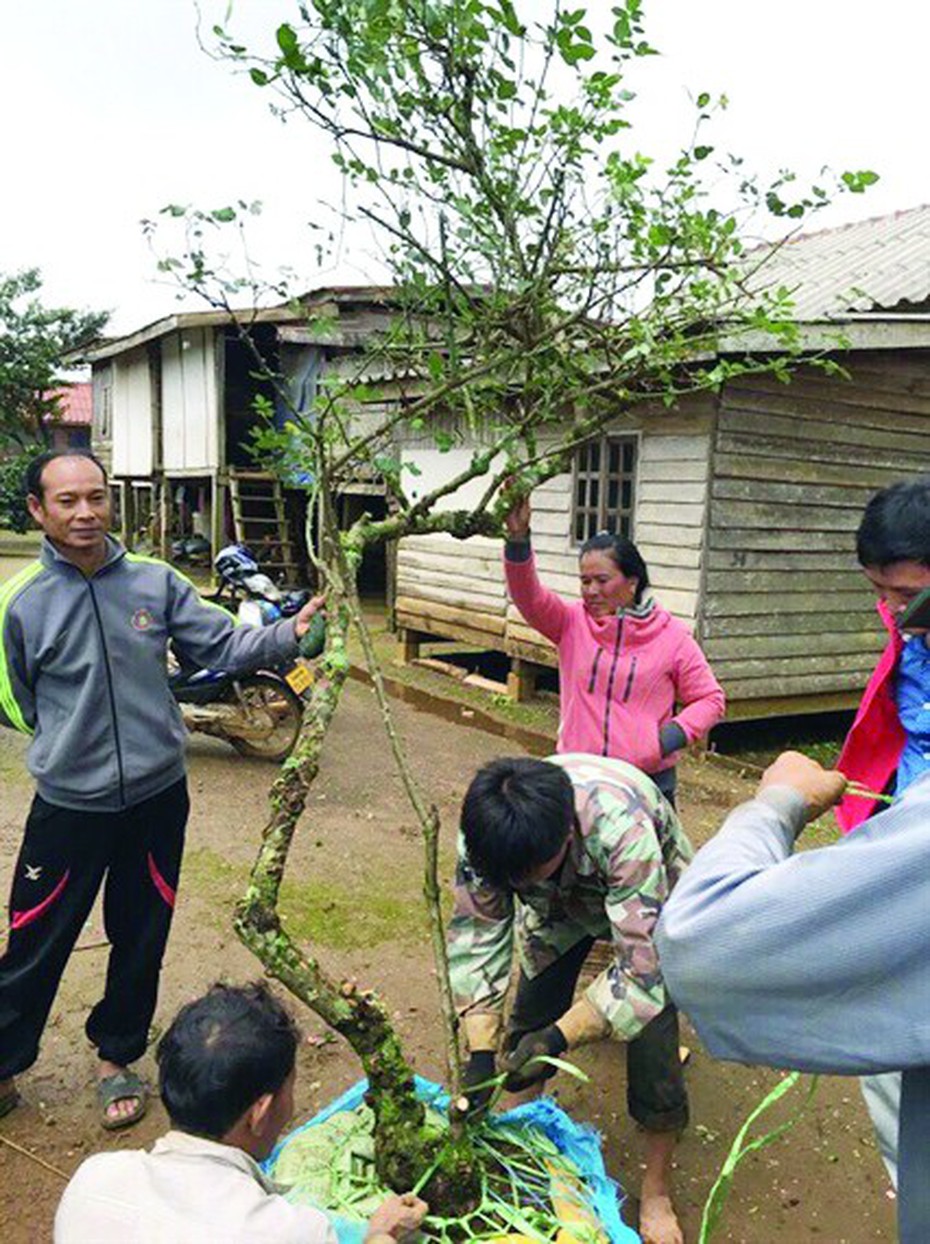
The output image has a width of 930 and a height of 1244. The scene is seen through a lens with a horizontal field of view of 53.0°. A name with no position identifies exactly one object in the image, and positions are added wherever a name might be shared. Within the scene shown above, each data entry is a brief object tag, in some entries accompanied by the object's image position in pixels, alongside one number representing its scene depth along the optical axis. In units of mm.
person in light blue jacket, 854
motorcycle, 6598
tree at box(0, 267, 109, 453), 26783
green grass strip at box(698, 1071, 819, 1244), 1545
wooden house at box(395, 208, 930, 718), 7141
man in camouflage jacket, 2057
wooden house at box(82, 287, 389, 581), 15172
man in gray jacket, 2748
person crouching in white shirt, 1400
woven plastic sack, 2125
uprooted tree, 2029
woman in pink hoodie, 3416
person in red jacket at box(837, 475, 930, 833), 2100
